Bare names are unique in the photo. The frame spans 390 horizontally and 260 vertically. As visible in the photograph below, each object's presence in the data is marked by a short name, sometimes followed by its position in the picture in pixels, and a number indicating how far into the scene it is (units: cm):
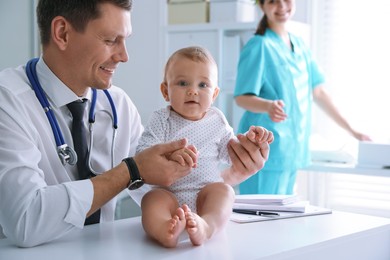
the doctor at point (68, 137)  111
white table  103
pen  139
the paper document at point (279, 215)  133
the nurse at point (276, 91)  246
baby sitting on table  122
